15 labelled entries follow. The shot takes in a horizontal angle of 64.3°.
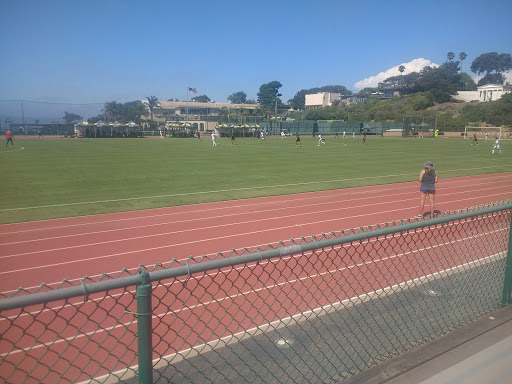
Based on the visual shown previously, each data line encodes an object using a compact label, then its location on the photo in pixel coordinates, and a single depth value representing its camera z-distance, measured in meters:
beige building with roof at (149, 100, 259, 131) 133.12
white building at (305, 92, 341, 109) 176.00
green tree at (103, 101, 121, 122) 101.59
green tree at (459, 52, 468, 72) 191.73
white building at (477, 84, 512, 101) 118.09
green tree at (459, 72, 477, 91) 161.00
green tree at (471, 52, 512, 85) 194.12
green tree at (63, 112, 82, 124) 86.51
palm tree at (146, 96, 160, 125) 114.91
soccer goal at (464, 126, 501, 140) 67.60
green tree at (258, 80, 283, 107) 186.00
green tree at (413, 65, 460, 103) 116.12
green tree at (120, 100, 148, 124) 118.88
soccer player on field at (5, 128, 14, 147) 40.59
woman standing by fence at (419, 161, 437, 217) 11.68
